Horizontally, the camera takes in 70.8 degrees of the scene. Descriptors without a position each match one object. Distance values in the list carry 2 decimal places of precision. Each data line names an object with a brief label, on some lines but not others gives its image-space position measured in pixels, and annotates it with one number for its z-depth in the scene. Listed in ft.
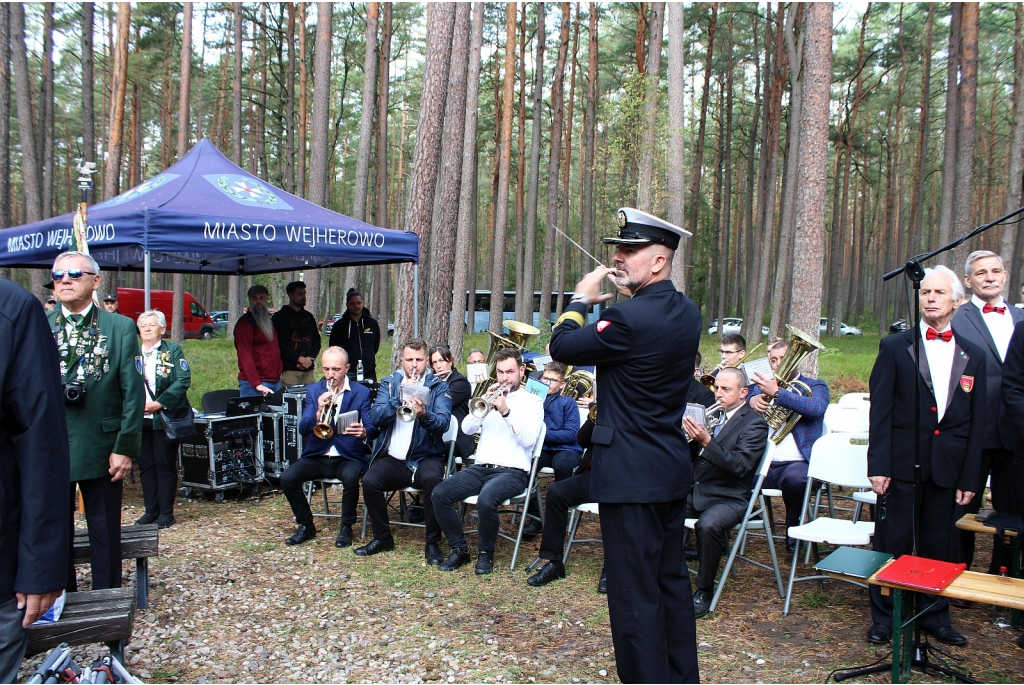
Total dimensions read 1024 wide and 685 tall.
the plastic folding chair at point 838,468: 15.06
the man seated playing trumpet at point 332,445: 18.40
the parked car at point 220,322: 100.91
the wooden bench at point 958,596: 9.69
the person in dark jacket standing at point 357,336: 29.53
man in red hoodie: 25.46
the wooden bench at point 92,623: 8.87
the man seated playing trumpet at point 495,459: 16.56
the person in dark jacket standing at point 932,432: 12.19
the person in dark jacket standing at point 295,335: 28.12
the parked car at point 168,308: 78.95
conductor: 9.29
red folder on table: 9.96
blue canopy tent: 20.11
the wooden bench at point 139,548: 13.10
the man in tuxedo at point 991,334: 14.17
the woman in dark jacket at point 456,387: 20.31
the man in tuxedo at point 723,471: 14.23
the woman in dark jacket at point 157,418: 19.83
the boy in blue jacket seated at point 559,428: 18.85
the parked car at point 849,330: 111.31
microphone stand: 10.77
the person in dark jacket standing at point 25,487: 6.50
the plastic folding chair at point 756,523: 14.33
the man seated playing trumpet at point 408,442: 17.57
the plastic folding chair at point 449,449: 19.08
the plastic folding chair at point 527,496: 16.67
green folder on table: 10.78
